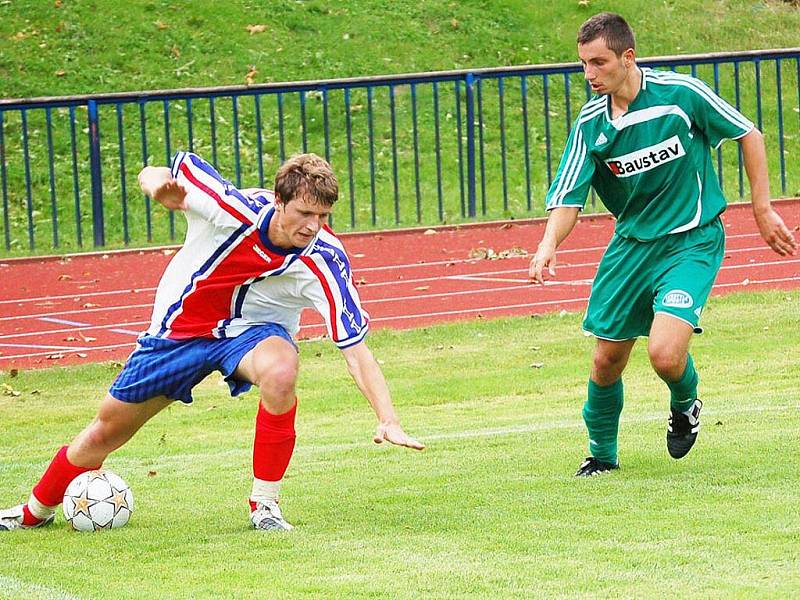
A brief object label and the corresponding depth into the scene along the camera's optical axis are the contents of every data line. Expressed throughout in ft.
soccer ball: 42.52
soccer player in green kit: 43.73
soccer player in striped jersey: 40.37
